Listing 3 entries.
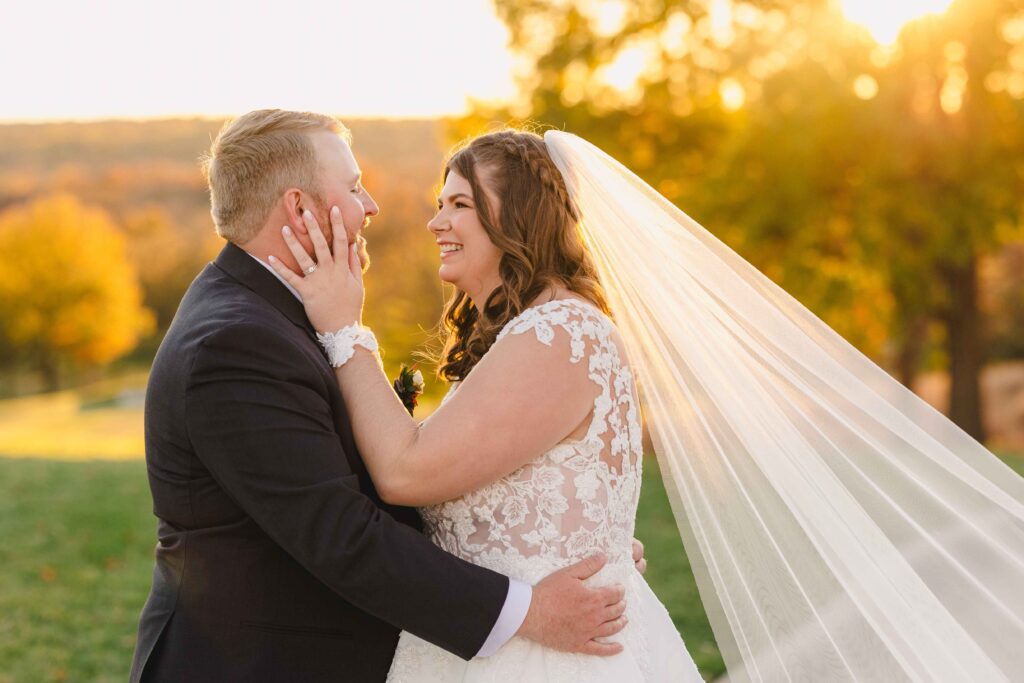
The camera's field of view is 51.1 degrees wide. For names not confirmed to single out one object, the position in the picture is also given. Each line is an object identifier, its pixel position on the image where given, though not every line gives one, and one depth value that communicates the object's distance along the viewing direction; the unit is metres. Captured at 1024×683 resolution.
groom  2.60
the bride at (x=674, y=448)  2.88
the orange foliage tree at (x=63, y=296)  66.06
